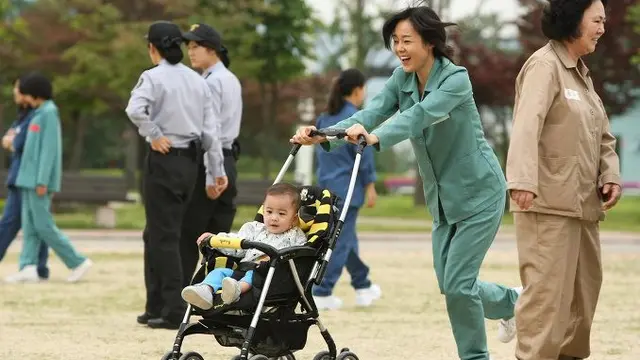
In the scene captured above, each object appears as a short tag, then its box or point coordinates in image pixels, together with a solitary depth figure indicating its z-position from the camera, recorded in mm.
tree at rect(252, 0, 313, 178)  36219
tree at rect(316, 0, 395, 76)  48750
